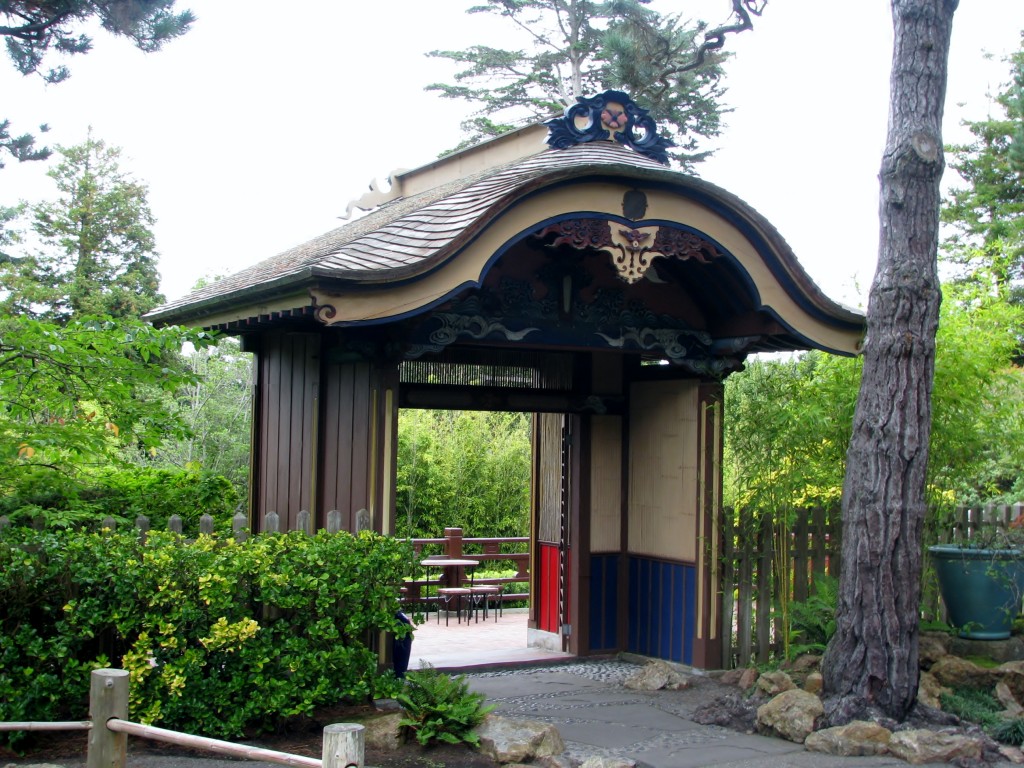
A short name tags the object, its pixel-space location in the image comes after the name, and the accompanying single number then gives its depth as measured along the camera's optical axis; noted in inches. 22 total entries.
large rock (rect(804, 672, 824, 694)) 309.7
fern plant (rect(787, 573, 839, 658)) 358.9
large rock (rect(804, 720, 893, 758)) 277.4
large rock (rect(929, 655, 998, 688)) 332.8
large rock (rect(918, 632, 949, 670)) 344.5
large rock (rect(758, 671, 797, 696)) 316.5
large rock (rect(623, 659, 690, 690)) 351.3
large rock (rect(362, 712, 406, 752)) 264.4
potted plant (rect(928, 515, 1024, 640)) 362.0
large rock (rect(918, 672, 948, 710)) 313.3
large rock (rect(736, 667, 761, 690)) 338.6
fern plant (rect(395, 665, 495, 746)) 264.8
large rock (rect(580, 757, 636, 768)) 254.8
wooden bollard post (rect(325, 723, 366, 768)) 157.8
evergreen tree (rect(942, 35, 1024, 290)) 910.4
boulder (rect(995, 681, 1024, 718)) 313.0
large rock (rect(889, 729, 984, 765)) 271.9
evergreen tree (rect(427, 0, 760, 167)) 924.0
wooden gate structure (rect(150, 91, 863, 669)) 312.7
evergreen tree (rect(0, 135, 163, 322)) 1048.8
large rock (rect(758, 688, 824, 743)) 291.0
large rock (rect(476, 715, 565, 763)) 260.5
